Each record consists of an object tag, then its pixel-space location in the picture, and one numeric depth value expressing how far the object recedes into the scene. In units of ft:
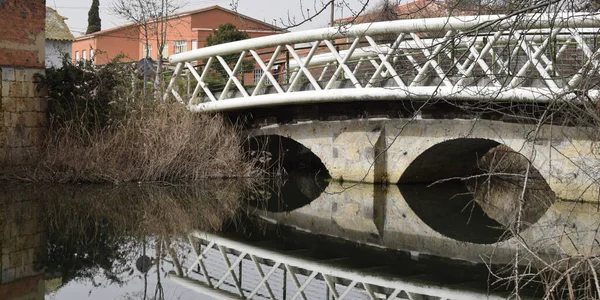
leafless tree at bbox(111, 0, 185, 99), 92.12
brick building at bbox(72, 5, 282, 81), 157.99
